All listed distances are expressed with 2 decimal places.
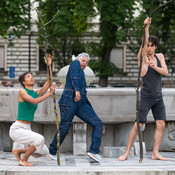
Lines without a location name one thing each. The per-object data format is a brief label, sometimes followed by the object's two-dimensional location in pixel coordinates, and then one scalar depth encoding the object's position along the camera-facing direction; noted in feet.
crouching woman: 32.17
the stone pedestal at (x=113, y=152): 37.71
